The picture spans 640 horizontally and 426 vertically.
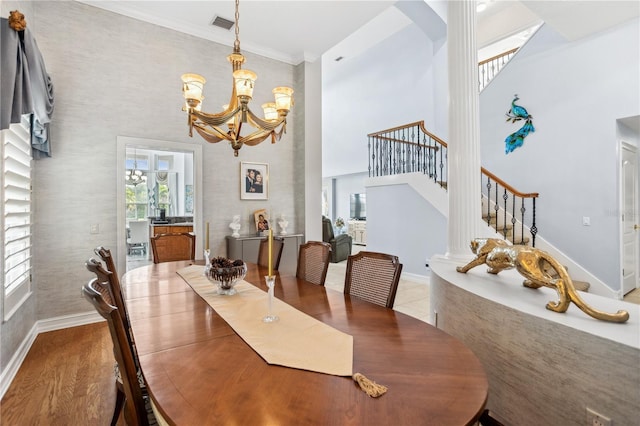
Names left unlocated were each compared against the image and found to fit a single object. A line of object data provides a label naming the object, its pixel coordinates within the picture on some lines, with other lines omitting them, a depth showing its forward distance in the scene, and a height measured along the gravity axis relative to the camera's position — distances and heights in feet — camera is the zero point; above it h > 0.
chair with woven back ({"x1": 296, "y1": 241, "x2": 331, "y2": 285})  7.53 -1.19
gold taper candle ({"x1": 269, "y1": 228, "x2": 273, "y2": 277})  4.55 -0.48
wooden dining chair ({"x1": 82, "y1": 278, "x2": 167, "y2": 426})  2.99 -1.37
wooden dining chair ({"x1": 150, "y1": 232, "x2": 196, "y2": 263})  10.77 -1.11
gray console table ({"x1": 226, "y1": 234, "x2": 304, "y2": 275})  13.79 -1.59
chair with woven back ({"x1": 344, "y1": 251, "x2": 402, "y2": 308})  5.80 -1.24
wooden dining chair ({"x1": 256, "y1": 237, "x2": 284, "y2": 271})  9.08 -1.15
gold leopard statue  4.20 -0.92
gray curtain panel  6.23 +3.09
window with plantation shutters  7.66 +0.04
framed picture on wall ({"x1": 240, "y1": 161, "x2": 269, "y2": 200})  14.60 +1.60
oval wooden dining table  2.57 -1.63
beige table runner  3.47 -1.61
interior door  14.21 -0.31
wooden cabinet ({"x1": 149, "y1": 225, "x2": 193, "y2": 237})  13.93 -0.61
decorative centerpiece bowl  6.04 -1.14
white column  8.66 +2.17
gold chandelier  7.29 +2.59
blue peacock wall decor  16.83 +4.56
